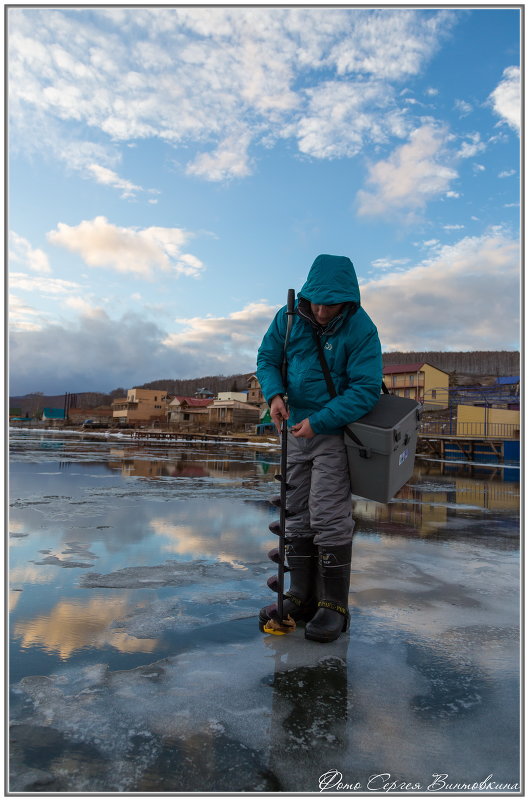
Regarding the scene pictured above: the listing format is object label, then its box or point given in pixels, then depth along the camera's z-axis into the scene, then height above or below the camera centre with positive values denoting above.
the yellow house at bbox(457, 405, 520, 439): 24.45 -0.79
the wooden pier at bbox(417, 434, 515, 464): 20.72 -1.95
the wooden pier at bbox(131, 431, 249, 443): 39.84 -2.63
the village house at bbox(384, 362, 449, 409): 45.94 +2.79
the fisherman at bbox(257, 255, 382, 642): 2.40 -0.05
